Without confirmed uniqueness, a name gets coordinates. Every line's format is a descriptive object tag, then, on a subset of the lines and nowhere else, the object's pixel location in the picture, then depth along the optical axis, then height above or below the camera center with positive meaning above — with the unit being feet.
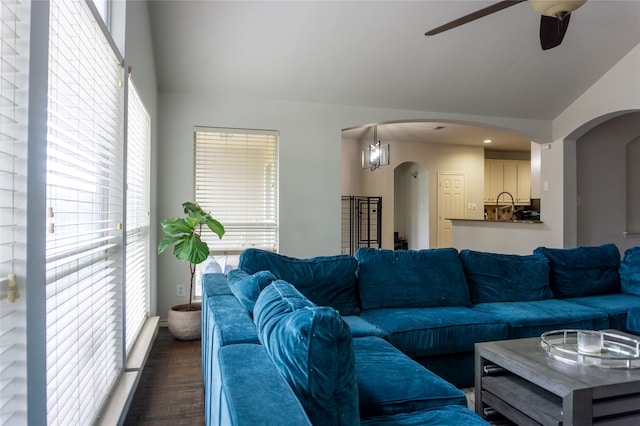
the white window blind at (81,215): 4.60 +0.01
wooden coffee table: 5.21 -2.47
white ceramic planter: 11.80 -3.22
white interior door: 26.78 +1.08
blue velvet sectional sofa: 3.23 -1.56
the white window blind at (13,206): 3.36 +0.08
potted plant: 11.34 -0.89
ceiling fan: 7.60 +4.28
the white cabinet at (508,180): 29.37 +2.80
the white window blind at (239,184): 14.33 +1.18
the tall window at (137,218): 9.24 -0.06
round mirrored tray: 5.96 -2.15
